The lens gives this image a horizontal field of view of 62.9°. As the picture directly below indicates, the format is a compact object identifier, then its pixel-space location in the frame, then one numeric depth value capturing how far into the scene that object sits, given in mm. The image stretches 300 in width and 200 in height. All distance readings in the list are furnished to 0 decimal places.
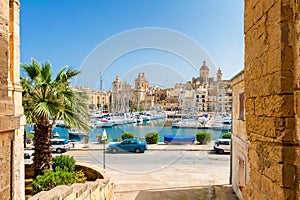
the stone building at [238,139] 7472
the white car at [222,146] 16641
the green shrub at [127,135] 21141
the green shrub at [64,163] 8414
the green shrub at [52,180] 6579
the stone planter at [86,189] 4511
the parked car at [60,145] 17450
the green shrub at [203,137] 20359
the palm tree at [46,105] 7691
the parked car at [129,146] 17062
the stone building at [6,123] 2209
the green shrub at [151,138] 20859
